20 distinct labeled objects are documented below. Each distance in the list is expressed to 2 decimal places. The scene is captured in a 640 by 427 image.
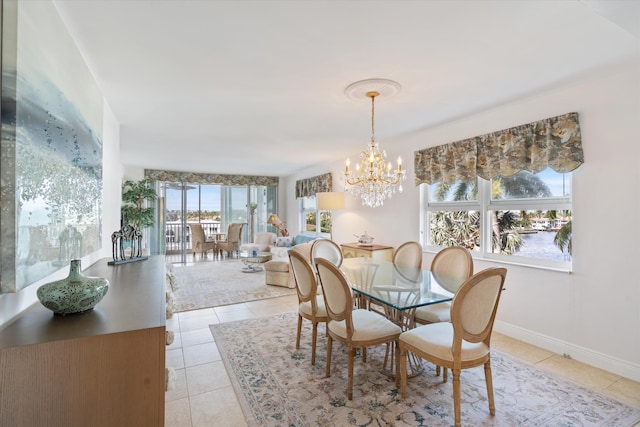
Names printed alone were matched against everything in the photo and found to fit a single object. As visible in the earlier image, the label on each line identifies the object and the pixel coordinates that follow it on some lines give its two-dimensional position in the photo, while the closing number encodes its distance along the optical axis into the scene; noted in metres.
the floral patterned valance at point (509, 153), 2.70
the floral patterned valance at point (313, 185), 6.30
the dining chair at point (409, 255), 3.39
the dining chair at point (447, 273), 2.56
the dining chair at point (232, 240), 8.27
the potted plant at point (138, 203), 6.49
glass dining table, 2.25
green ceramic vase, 1.26
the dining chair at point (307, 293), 2.55
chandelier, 2.67
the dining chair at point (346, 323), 2.10
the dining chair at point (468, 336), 1.75
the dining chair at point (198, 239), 8.06
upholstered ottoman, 5.09
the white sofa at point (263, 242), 7.45
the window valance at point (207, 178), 7.59
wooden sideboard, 1.00
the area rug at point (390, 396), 1.89
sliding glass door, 8.12
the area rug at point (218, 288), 4.35
